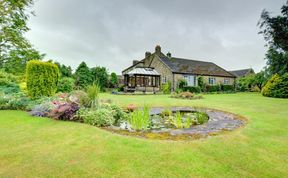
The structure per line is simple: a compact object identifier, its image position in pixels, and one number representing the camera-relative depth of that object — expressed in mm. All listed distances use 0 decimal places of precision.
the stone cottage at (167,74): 26984
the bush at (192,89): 25109
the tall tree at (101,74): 28803
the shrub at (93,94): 7004
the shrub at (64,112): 6512
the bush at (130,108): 8617
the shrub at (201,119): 6805
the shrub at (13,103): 8969
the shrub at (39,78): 9766
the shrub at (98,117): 5945
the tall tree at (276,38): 21141
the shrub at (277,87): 17984
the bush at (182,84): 25547
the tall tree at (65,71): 28188
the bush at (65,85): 13680
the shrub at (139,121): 5484
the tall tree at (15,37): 15080
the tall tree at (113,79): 31694
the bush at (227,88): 30103
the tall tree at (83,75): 26758
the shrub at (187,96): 17250
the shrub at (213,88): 27894
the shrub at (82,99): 7242
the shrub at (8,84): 12097
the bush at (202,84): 27228
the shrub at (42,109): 7279
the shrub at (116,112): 7014
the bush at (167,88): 25403
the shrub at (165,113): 8052
